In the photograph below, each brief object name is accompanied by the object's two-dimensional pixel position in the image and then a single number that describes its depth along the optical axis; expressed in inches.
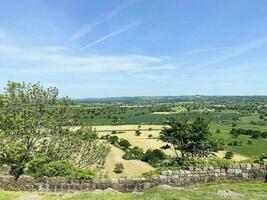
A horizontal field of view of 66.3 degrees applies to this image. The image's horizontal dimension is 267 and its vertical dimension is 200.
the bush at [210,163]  388.4
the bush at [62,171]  424.7
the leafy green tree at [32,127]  593.0
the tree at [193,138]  1043.6
